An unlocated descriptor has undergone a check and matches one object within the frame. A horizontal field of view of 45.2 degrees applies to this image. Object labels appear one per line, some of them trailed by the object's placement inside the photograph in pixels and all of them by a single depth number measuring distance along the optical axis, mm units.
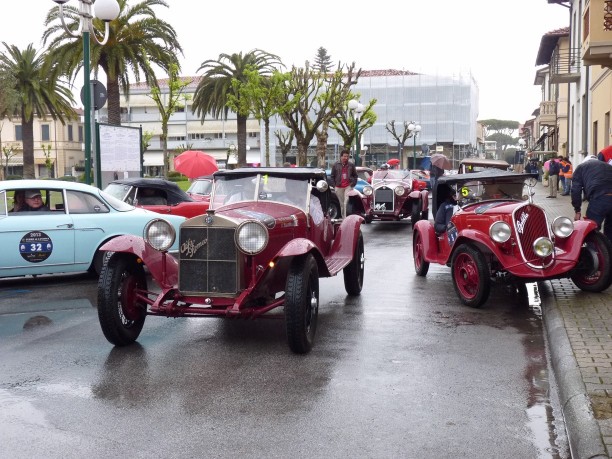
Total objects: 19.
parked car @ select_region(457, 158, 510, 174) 17438
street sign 15664
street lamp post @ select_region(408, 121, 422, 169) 45862
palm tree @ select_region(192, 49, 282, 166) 40500
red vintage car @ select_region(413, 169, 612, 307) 8297
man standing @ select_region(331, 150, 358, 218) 18062
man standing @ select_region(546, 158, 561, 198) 30375
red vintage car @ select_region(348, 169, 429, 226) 18859
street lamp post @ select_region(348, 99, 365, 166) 33312
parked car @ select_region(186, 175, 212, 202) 17283
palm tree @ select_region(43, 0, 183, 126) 26812
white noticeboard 17469
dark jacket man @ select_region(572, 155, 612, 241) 10164
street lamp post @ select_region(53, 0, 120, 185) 14898
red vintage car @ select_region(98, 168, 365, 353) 6410
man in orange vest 29859
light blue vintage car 9766
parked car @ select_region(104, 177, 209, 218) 13086
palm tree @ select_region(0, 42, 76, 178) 38188
